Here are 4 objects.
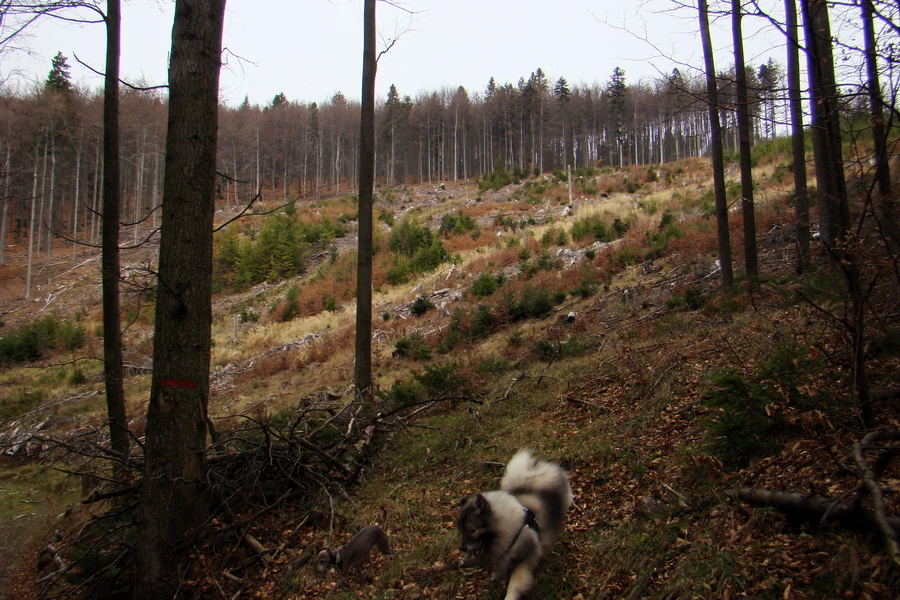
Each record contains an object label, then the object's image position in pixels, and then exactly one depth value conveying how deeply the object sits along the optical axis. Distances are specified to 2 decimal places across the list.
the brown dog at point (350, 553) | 3.98
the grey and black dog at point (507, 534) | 3.00
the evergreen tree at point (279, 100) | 70.32
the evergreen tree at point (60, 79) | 33.14
